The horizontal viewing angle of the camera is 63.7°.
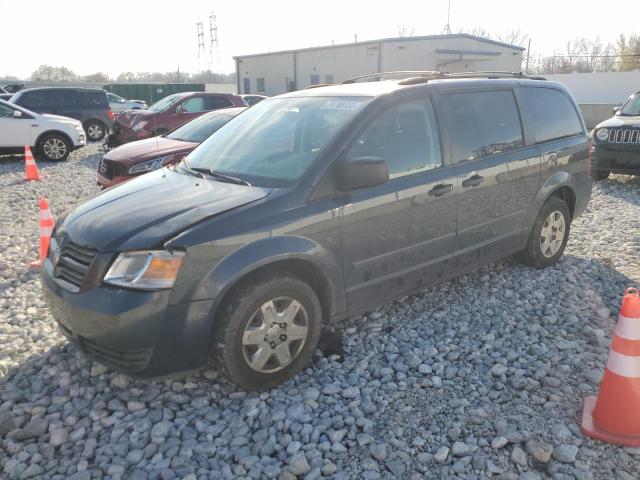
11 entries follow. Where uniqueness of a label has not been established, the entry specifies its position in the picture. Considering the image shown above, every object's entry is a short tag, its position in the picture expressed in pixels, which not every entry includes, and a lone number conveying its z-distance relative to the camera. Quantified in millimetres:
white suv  12094
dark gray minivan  2859
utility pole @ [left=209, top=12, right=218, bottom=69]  82750
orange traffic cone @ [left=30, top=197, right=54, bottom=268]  5094
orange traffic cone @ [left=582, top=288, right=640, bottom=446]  2631
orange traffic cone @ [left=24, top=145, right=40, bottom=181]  10430
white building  31281
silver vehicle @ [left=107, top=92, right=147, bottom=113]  22969
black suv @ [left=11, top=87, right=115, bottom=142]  15805
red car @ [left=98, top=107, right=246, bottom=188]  7340
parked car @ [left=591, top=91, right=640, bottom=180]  8945
